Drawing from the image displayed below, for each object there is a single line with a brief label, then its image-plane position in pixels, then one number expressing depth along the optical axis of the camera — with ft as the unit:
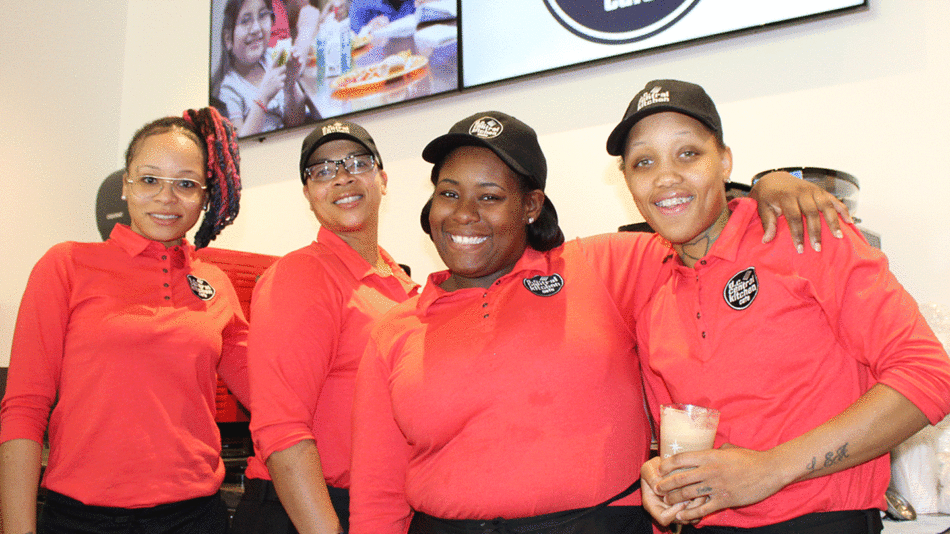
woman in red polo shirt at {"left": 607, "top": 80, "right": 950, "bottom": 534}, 3.99
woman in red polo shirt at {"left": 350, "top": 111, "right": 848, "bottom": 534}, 4.78
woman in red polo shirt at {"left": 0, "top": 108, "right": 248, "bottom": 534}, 5.86
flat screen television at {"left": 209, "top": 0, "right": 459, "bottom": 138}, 11.02
